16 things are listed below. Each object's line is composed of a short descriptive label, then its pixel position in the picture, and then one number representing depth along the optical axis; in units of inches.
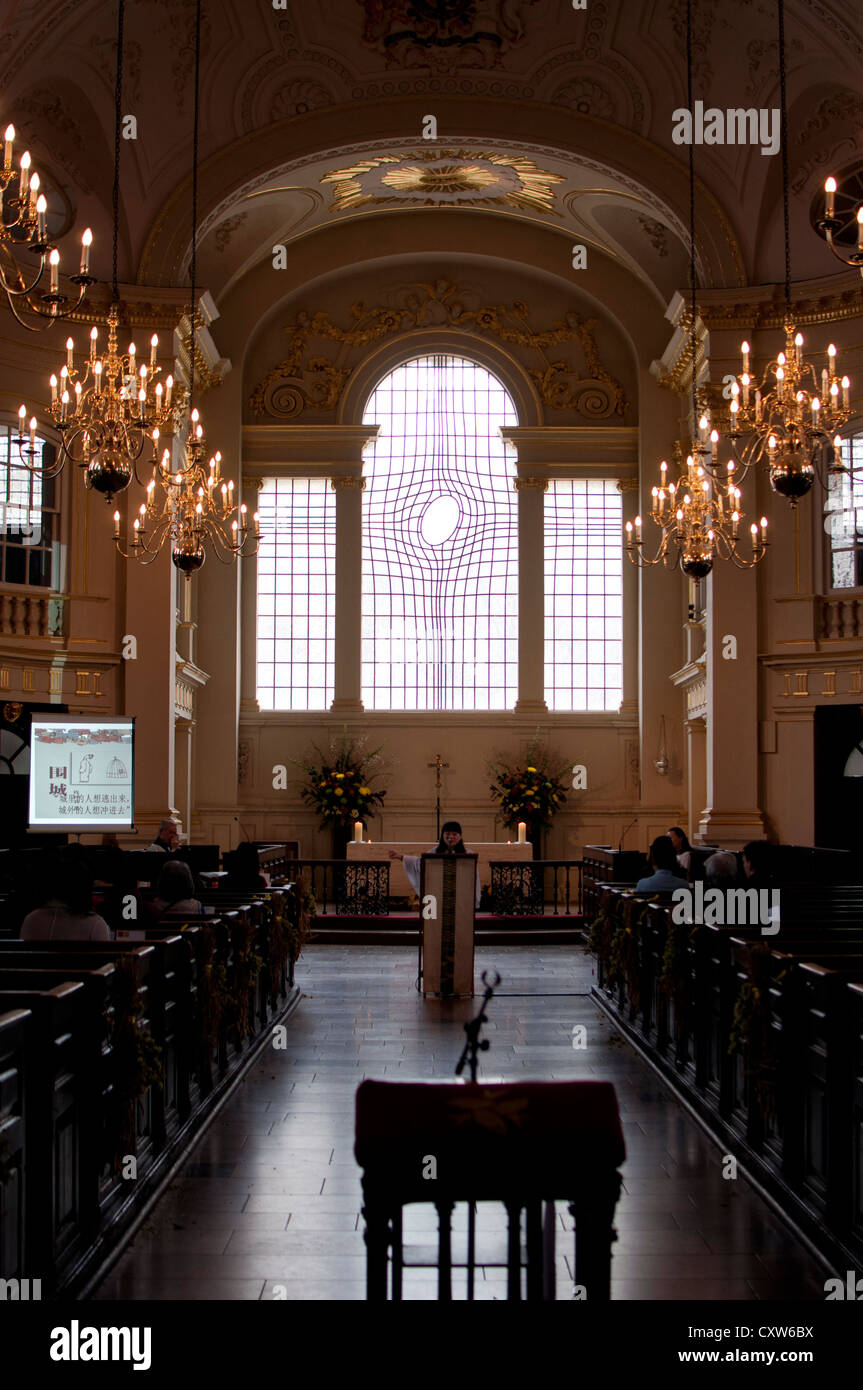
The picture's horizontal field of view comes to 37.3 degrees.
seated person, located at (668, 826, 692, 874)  470.5
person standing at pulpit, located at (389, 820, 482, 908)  405.5
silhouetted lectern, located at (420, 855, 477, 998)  399.9
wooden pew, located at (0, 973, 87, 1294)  154.6
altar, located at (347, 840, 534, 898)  611.5
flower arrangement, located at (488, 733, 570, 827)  689.0
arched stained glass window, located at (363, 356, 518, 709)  753.6
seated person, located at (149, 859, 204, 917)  310.3
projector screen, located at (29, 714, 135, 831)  501.7
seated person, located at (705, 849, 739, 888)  344.5
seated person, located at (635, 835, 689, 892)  367.6
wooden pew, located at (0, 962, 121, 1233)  174.1
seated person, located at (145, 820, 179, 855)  474.9
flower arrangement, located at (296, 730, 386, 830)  684.7
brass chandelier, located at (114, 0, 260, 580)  429.4
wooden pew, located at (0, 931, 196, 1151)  207.2
